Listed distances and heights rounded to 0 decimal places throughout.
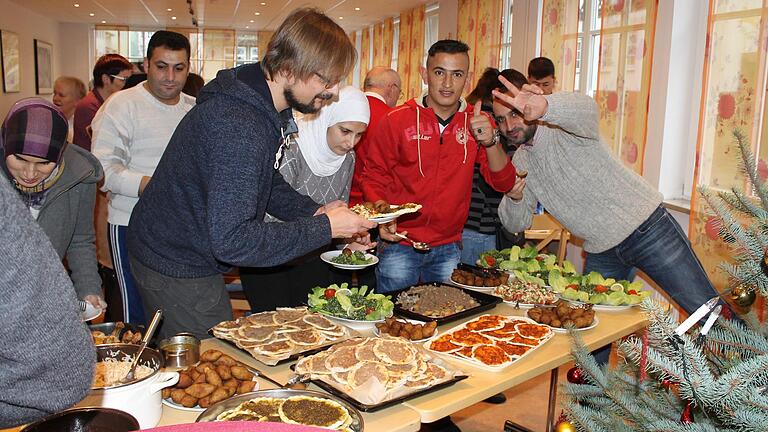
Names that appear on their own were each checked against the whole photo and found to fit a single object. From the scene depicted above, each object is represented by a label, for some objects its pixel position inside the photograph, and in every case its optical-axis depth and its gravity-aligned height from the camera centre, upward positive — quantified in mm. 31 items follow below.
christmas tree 990 -409
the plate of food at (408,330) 2059 -641
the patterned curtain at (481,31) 7652 +1011
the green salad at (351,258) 2637 -554
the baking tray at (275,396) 1445 -635
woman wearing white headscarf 2783 -233
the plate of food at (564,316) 2244 -642
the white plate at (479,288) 2658 -654
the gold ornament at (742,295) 1487 -364
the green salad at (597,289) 2510 -628
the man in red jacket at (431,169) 2992 -231
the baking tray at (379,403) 1559 -655
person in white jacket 2861 -95
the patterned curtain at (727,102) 3764 +137
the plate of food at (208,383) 1546 -628
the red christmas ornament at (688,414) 1274 -535
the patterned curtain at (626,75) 4652 +339
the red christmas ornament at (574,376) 2213 -823
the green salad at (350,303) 2217 -619
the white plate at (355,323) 2174 -659
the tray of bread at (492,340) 1920 -657
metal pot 1754 -614
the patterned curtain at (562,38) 5840 +723
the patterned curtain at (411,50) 10375 +1011
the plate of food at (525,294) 2492 -640
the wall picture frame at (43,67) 12852 +711
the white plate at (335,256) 2580 -566
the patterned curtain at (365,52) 13666 +1252
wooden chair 4617 -763
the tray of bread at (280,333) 1855 -632
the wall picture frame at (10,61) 10328 +652
